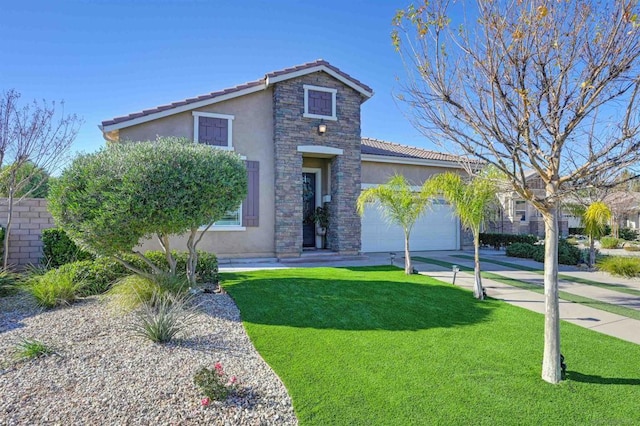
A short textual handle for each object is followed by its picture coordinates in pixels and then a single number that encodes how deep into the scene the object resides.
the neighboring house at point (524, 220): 22.38
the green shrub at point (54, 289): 6.35
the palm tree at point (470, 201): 7.24
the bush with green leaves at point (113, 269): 7.35
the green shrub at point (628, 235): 27.44
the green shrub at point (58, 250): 9.04
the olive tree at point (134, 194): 5.91
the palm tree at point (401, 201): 9.42
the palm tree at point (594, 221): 11.50
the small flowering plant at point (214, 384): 3.28
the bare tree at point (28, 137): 9.15
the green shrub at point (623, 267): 9.98
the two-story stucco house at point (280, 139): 11.56
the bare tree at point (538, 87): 3.17
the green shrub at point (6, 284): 7.26
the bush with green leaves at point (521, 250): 13.98
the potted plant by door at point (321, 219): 13.85
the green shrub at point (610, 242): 22.37
